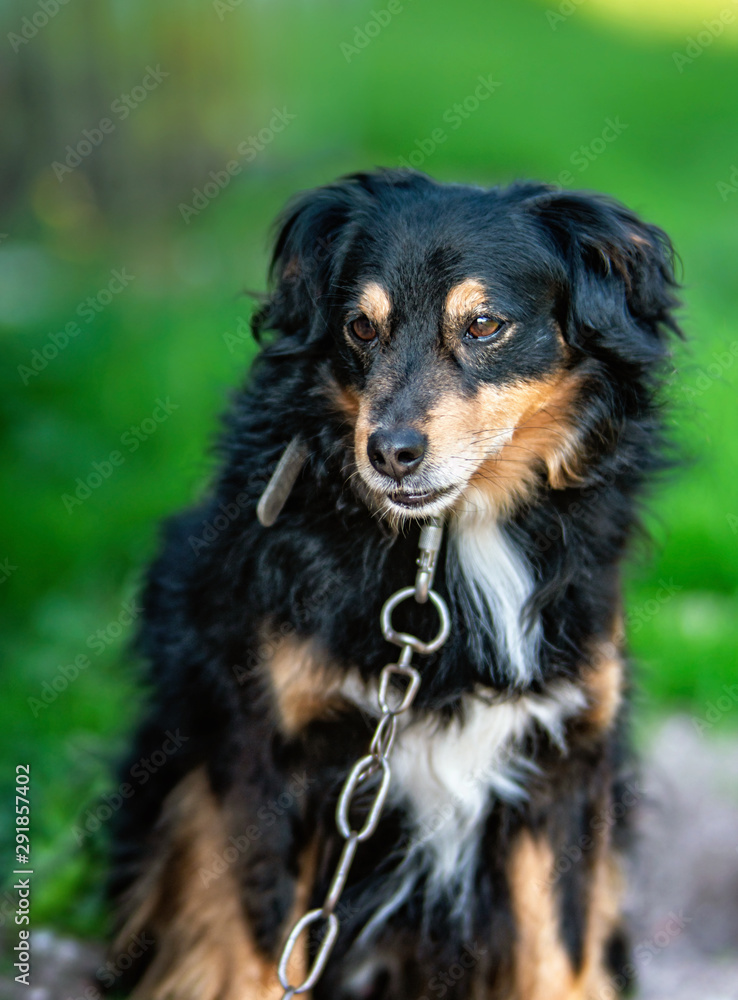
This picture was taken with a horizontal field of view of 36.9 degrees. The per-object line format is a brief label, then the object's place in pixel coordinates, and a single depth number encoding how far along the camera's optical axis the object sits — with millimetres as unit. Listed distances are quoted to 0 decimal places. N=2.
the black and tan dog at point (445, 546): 2473
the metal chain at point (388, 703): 2080
